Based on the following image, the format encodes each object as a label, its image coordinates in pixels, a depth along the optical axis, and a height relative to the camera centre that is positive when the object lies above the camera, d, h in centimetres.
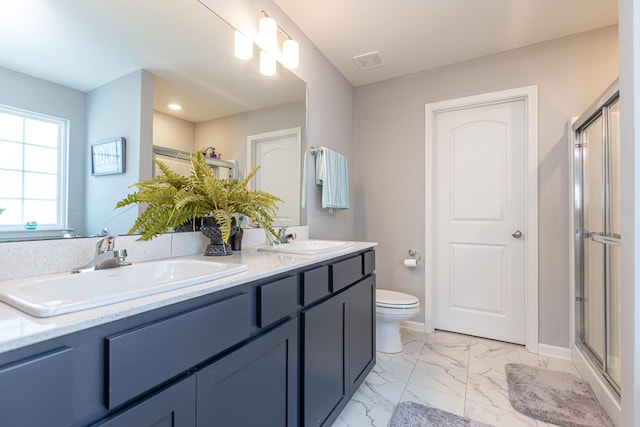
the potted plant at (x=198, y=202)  112 +5
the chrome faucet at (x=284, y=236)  177 -12
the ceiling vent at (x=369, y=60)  243 +128
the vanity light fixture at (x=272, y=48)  173 +102
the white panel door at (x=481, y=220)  238 -3
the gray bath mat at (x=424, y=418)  146 -100
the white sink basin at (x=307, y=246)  142 -17
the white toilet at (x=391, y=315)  212 -70
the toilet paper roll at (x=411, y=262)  261 -40
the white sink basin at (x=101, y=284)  58 -18
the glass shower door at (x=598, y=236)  158 -11
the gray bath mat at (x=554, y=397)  151 -100
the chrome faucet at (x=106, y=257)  92 -13
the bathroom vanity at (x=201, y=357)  49 -31
